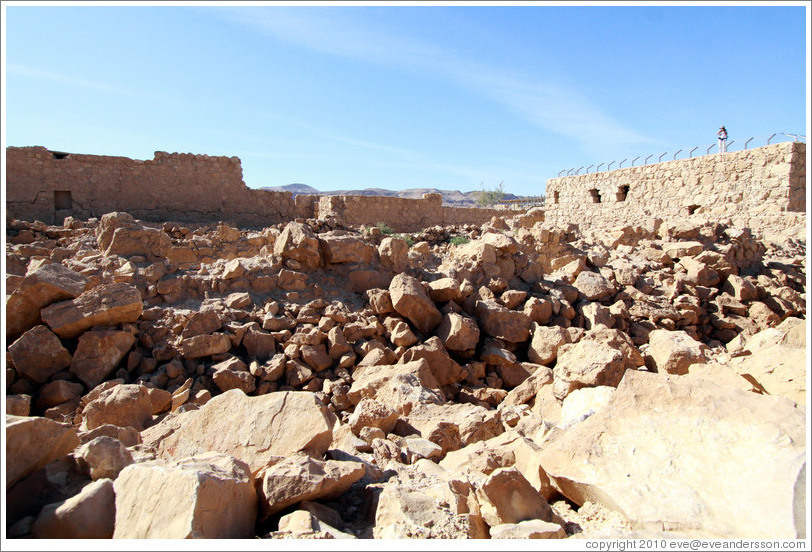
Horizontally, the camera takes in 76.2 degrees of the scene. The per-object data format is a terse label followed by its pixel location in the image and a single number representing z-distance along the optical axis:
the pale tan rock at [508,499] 2.54
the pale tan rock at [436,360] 5.78
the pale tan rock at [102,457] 2.58
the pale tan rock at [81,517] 2.17
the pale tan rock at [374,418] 4.23
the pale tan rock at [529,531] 2.32
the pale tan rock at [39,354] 4.88
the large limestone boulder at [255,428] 3.20
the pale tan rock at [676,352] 5.24
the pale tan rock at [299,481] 2.55
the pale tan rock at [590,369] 4.61
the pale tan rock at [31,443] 2.39
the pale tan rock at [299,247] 7.05
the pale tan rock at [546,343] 6.22
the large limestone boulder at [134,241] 7.12
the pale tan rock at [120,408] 4.21
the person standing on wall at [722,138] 13.70
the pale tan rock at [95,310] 5.10
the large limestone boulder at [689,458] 2.34
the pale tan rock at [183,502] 2.16
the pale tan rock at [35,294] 4.98
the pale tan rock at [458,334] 6.14
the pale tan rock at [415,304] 6.29
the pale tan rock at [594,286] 7.82
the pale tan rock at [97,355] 5.04
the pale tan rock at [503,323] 6.53
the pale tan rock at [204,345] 5.56
